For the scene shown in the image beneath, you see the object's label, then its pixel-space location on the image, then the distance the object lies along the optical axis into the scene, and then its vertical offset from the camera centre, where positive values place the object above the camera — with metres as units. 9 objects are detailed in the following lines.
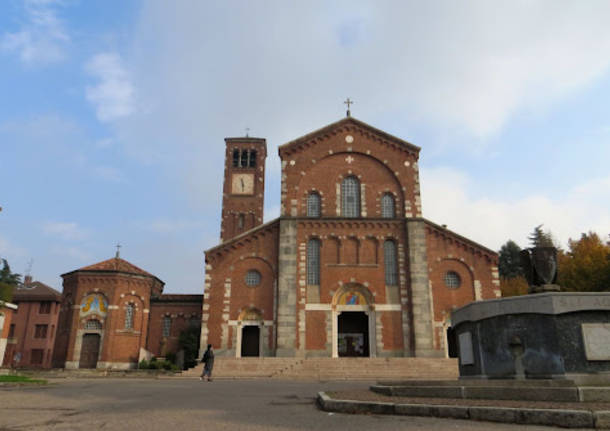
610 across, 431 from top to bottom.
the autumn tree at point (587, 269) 39.69 +7.49
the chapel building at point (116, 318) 35.84 +2.65
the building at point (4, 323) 24.67 +1.52
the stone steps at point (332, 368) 25.02 -0.77
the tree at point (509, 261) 67.25 +13.56
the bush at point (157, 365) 33.12 -0.88
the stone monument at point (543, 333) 9.71 +0.50
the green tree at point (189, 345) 35.41 +0.53
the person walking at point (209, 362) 22.39 -0.42
